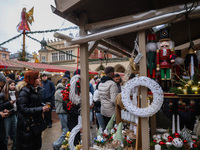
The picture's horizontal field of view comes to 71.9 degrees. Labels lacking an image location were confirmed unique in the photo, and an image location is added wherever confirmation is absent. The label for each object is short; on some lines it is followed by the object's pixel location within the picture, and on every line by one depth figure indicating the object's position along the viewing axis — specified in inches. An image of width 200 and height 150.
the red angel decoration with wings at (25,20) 337.1
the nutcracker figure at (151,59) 69.7
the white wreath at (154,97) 62.5
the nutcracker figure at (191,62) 67.6
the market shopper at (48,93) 190.1
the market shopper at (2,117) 88.3
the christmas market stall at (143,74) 62.8
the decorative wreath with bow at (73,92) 82.2
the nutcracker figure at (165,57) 67.2
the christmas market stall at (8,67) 298.4
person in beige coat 104.7
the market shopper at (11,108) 100.3
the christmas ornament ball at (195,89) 56.8
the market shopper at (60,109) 128.8
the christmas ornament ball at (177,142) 63.0
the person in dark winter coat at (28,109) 83.4
